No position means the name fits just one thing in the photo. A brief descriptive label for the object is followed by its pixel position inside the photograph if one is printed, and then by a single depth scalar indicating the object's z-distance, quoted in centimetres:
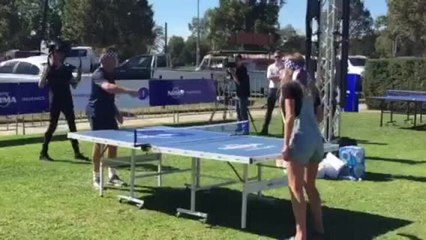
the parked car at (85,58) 3828
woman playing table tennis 663
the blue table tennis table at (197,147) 740
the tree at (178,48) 9505
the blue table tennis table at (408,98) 1890
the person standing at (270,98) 1587
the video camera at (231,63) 1681
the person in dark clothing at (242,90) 1639
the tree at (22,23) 6962
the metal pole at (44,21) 5294
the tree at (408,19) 3953
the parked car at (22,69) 2446
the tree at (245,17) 6556
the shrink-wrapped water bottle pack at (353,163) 1088
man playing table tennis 947
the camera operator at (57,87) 1184
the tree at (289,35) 7350
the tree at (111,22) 5966
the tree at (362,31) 11100
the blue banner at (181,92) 1964
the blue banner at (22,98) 1573
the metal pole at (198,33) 7154
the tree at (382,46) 8381
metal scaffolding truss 1228
